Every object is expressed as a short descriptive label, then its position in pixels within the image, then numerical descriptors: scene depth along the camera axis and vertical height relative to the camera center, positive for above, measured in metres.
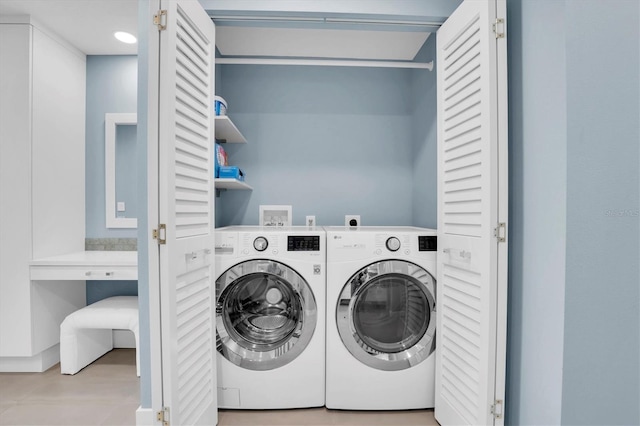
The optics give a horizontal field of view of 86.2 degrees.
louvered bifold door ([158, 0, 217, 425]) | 1.31 +0.00
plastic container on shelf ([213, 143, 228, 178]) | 2.11 +0.35
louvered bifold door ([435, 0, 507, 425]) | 1.38 -0.01
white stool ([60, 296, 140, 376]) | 2.30 -0.76
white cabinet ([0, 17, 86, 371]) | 2.25 +0.16
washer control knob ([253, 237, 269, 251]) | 1.84 -0.17
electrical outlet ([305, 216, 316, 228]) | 2.69 -0.07
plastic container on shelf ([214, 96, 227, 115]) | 2.08 +0.65
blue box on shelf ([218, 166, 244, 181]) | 2.10 +0.25
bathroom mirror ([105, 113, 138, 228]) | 2.77 +0.33
